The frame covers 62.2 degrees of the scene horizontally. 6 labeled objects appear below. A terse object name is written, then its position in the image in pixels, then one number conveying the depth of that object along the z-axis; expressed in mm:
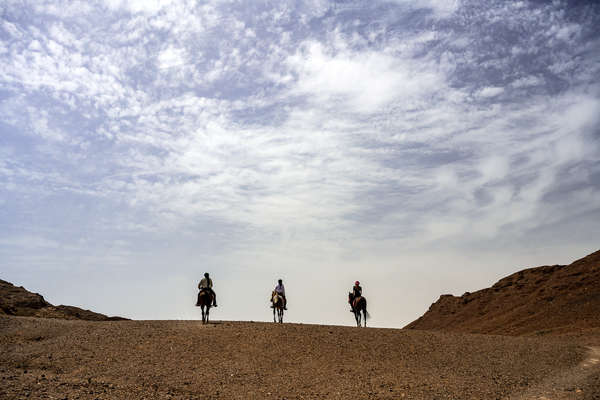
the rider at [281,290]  29162
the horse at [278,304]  28938
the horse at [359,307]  30891
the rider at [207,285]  25219
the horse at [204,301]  24922
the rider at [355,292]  31406
